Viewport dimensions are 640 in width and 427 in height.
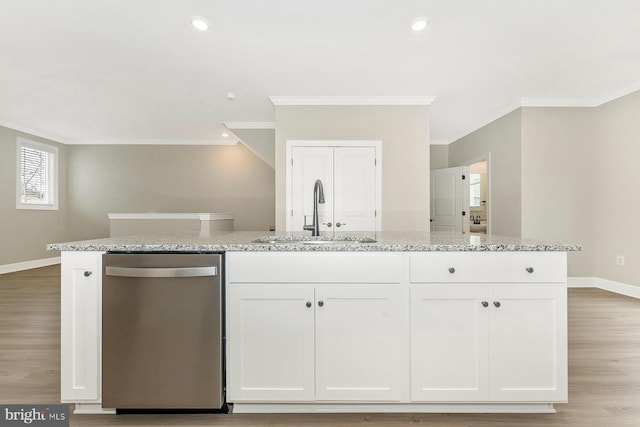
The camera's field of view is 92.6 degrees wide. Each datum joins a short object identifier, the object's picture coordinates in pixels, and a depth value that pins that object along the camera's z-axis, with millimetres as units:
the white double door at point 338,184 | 4082
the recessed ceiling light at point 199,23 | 2381
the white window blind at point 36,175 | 5602
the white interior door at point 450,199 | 5332
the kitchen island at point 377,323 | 1482
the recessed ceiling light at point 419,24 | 2391
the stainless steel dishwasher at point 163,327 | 1464
